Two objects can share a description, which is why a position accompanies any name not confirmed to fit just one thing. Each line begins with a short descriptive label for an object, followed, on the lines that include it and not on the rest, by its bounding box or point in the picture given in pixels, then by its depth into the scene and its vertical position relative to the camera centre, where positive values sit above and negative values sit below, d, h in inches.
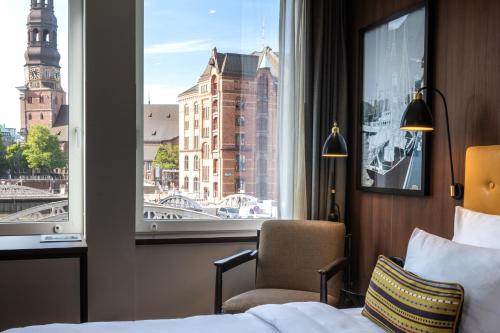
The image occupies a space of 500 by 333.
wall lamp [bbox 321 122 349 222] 110.2 +3.1
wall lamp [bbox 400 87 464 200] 85.7 +7.7
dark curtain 125.9 +17.1
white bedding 65.3 -25.1
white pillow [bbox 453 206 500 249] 70.1 -11.2
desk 98.6 -20.9
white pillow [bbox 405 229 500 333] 59.1 -16.2
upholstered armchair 112.3 -24.4
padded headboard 77.6 -3.5
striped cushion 59.3 -20.0
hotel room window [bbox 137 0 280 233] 123.3 +17.2
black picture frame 98.1 +4.3
